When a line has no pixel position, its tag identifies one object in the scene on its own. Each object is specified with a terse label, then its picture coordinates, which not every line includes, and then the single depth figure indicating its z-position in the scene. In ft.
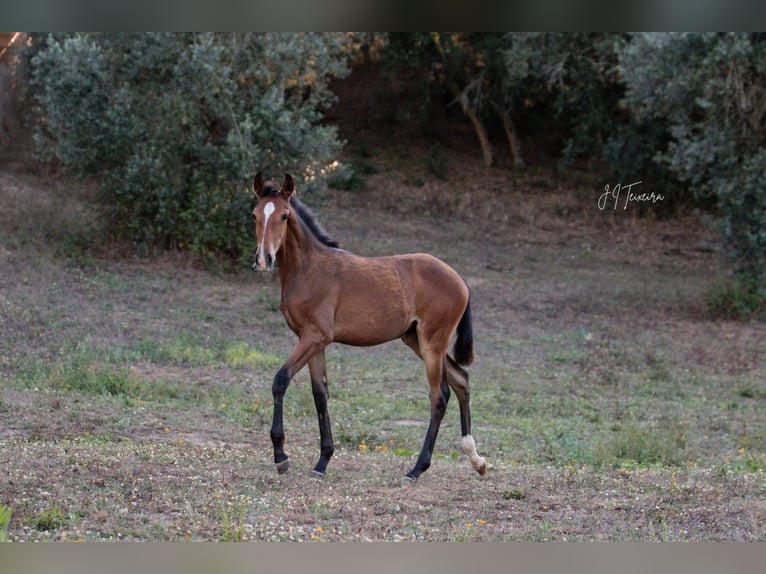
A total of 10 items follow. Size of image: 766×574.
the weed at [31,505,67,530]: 35.60
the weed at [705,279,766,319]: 107.96
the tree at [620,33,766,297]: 101.81
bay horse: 44.50
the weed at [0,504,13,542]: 28.66
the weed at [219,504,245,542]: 34.05
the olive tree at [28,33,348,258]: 103.04
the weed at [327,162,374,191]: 154.51
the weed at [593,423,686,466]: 56.49
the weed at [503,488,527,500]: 43.52
